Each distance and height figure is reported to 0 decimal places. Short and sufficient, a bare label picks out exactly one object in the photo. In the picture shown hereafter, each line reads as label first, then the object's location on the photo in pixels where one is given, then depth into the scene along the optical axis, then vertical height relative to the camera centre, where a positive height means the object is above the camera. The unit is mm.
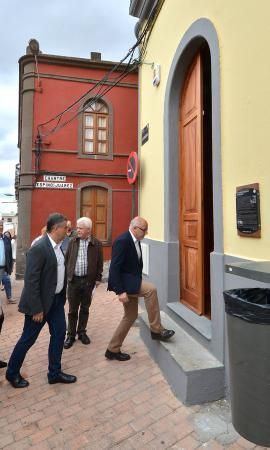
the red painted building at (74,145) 11516 +3600
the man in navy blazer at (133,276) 3762 -426
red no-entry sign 6898 +1650
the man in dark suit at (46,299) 3258 -625
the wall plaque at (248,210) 2771 +278
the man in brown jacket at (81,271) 4578 -456
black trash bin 1747 -716
